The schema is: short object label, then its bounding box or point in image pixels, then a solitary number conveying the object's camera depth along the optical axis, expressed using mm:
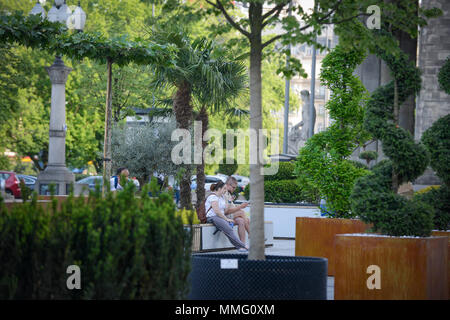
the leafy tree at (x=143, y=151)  32094
